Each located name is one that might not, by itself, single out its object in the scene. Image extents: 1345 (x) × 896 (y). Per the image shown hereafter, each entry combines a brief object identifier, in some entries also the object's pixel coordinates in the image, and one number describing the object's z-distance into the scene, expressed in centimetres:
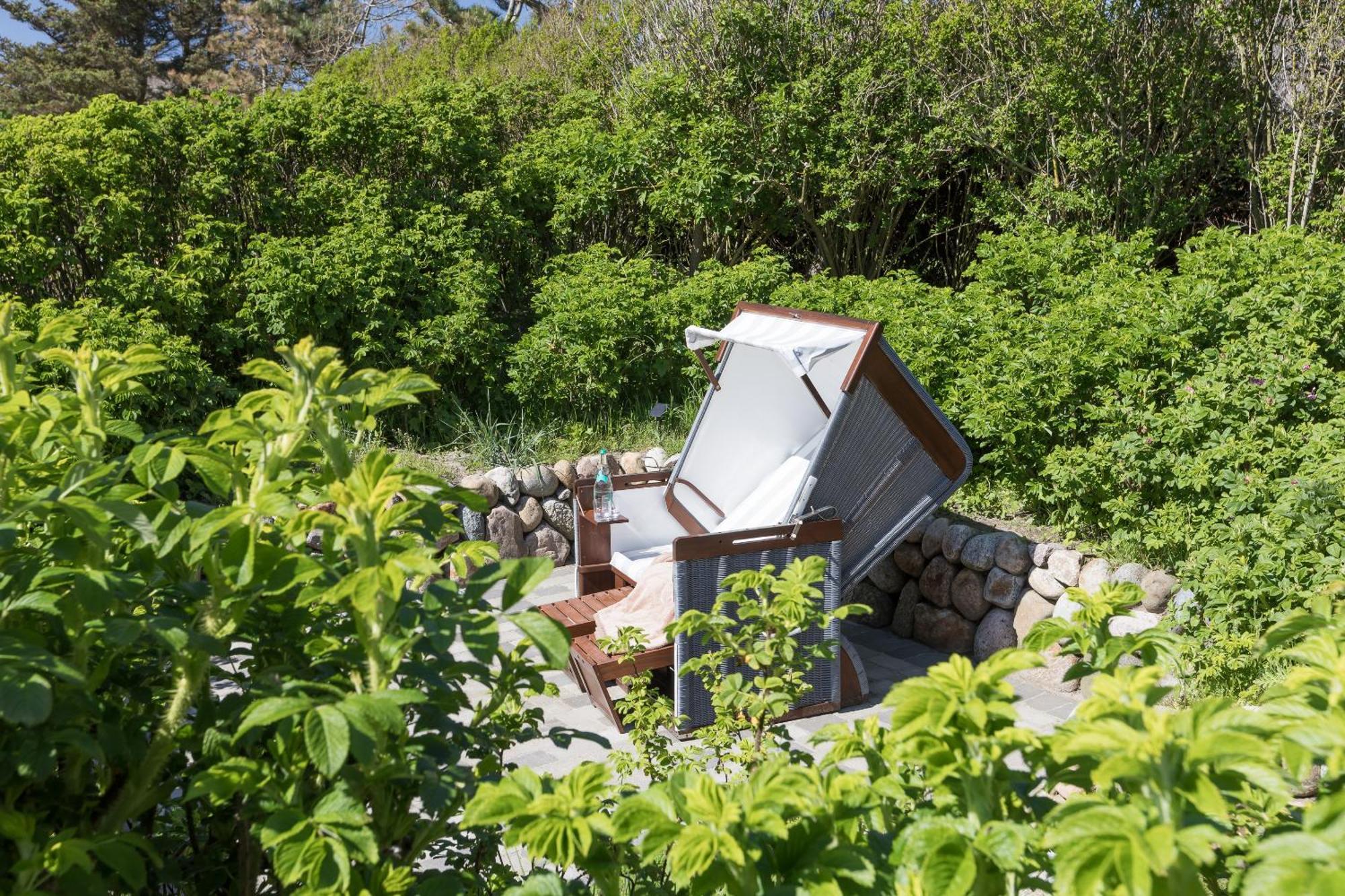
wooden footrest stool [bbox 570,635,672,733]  467
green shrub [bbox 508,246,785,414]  723
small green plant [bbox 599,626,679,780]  226
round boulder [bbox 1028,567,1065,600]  514
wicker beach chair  468
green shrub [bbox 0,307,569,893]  116
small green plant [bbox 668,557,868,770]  190
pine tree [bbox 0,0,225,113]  2375
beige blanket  490
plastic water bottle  571
